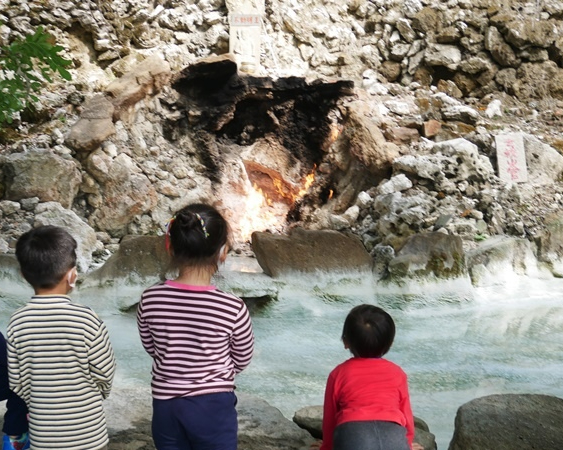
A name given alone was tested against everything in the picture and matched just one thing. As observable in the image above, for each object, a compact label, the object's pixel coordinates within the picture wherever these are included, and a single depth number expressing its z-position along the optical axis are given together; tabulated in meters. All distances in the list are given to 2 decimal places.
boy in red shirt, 1.84
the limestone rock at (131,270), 5.48
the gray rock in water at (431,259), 5.66
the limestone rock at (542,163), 7.82
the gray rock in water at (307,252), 5.68
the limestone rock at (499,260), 5.97
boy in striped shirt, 1.81
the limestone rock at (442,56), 9.74
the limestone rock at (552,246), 6.44
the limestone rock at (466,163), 7.25
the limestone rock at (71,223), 6.30
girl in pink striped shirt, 1.77
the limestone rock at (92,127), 7.20
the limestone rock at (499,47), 9.66
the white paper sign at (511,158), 7.59
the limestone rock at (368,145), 7.84
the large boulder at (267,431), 2.61
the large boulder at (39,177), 6.63
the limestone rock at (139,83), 7.80
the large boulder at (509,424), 2.29
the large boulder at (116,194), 7.33
